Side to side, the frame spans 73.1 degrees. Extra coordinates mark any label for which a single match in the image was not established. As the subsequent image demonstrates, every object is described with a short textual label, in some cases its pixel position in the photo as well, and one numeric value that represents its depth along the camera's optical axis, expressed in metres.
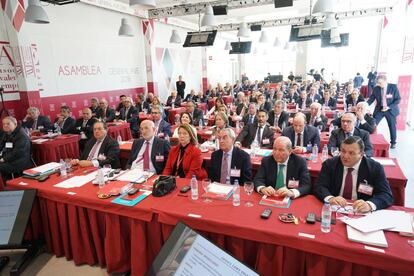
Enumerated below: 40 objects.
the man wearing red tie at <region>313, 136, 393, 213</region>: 2.38
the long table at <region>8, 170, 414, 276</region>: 1.81
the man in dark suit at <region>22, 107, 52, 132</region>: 6.46
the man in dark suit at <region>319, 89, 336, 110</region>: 9.05
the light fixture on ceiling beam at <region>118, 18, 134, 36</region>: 7.77
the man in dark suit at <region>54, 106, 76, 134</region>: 6.52
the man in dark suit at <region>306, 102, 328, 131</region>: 5.77
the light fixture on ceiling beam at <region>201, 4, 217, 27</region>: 6.54
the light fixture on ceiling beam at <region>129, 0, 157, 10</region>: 4.01
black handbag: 2.64
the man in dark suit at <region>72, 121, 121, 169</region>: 3.93
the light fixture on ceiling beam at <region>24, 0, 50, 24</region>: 4.75
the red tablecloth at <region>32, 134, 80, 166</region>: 5.16
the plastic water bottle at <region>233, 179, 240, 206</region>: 2.41
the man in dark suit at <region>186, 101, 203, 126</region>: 7.12
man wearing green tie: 2.79
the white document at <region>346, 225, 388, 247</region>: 1.78
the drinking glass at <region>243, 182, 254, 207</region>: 2.57
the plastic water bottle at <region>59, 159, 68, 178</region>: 3.26
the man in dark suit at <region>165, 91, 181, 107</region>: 10.52
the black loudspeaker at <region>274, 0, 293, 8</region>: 7.14
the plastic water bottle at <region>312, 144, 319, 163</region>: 3.73
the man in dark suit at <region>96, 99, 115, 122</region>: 7.63
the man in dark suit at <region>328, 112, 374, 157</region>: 4.04
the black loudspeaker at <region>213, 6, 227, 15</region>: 8.44
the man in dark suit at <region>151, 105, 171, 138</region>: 5.56
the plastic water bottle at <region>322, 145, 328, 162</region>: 3.78
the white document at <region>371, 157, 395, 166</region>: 3.39
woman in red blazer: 3.39
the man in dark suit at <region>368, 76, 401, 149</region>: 7.22
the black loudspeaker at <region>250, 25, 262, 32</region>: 11.64
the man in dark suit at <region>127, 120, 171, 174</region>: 3.75
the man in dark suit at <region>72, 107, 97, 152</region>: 6.32
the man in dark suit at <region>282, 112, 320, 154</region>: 4.35
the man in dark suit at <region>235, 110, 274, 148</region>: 4.80
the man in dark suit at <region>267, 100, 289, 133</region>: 6.28
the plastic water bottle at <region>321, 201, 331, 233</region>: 1.95
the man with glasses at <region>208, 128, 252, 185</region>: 3.26
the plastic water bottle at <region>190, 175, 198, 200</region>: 2.56
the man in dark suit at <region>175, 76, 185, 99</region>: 12.95
